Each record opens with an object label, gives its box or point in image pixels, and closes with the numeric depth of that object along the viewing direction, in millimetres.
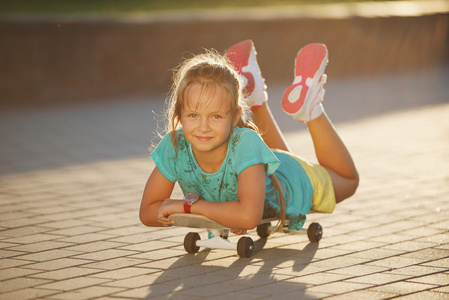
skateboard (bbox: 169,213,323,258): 7049
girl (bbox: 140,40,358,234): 6988
